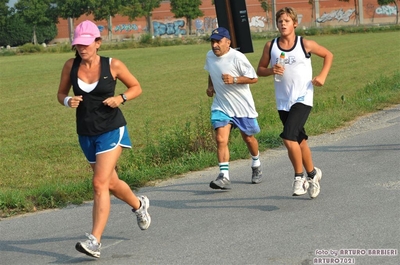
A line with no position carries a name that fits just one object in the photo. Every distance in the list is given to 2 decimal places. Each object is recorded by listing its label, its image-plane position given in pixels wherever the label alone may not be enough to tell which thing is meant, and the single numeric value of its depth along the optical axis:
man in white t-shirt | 9.42
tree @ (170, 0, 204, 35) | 111.44
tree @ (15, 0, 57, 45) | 117.50
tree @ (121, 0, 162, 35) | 111.81
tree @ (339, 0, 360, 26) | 107.12
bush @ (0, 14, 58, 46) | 122.23
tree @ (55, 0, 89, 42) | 114.39
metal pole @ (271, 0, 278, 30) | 111.55
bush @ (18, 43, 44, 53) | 82.04
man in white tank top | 8.55
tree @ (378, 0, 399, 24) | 101.54
